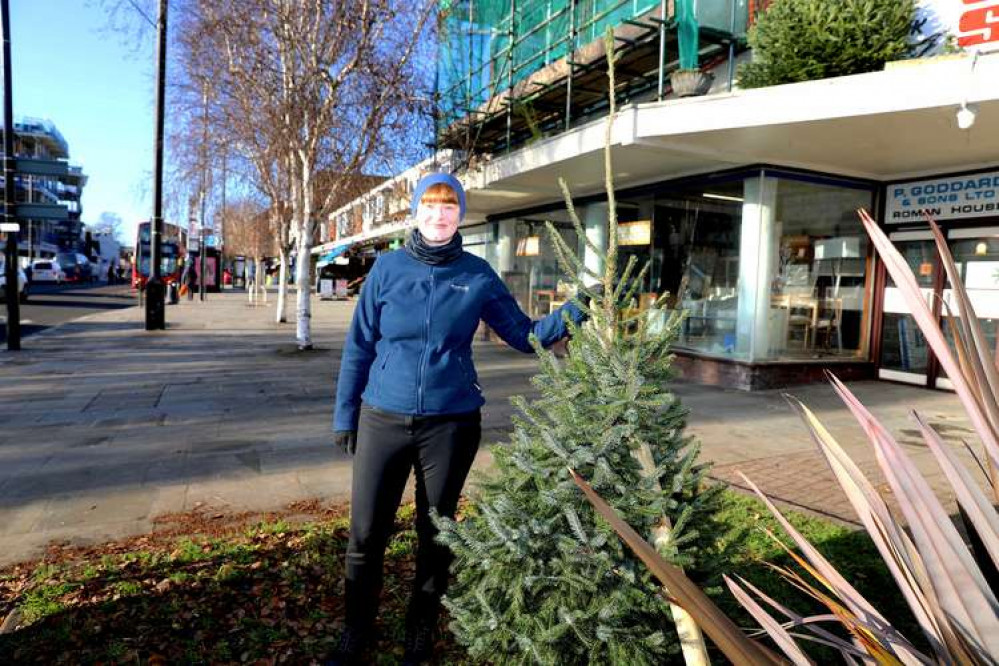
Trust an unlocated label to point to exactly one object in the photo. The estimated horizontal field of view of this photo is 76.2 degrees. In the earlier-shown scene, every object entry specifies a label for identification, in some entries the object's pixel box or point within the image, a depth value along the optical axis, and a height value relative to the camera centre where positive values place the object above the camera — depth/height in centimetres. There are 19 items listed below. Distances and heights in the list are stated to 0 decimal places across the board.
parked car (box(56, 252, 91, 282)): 4772 +117
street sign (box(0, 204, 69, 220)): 1116 +121
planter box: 852 +297
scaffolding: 962 +432
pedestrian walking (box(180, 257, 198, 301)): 2966 +43
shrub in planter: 738 +319
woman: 242 -39
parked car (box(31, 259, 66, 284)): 4019 +62
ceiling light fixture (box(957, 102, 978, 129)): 601 +187
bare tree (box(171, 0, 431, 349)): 1004 +348
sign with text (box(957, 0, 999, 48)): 632 +290
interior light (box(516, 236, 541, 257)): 1517 +125
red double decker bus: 2504 +124
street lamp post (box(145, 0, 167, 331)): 1336 +139
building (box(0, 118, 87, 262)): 7271 +1168
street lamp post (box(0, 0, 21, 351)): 1104 +134
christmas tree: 179 -63
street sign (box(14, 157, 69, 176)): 1097 +198
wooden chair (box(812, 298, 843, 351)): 989 -16
